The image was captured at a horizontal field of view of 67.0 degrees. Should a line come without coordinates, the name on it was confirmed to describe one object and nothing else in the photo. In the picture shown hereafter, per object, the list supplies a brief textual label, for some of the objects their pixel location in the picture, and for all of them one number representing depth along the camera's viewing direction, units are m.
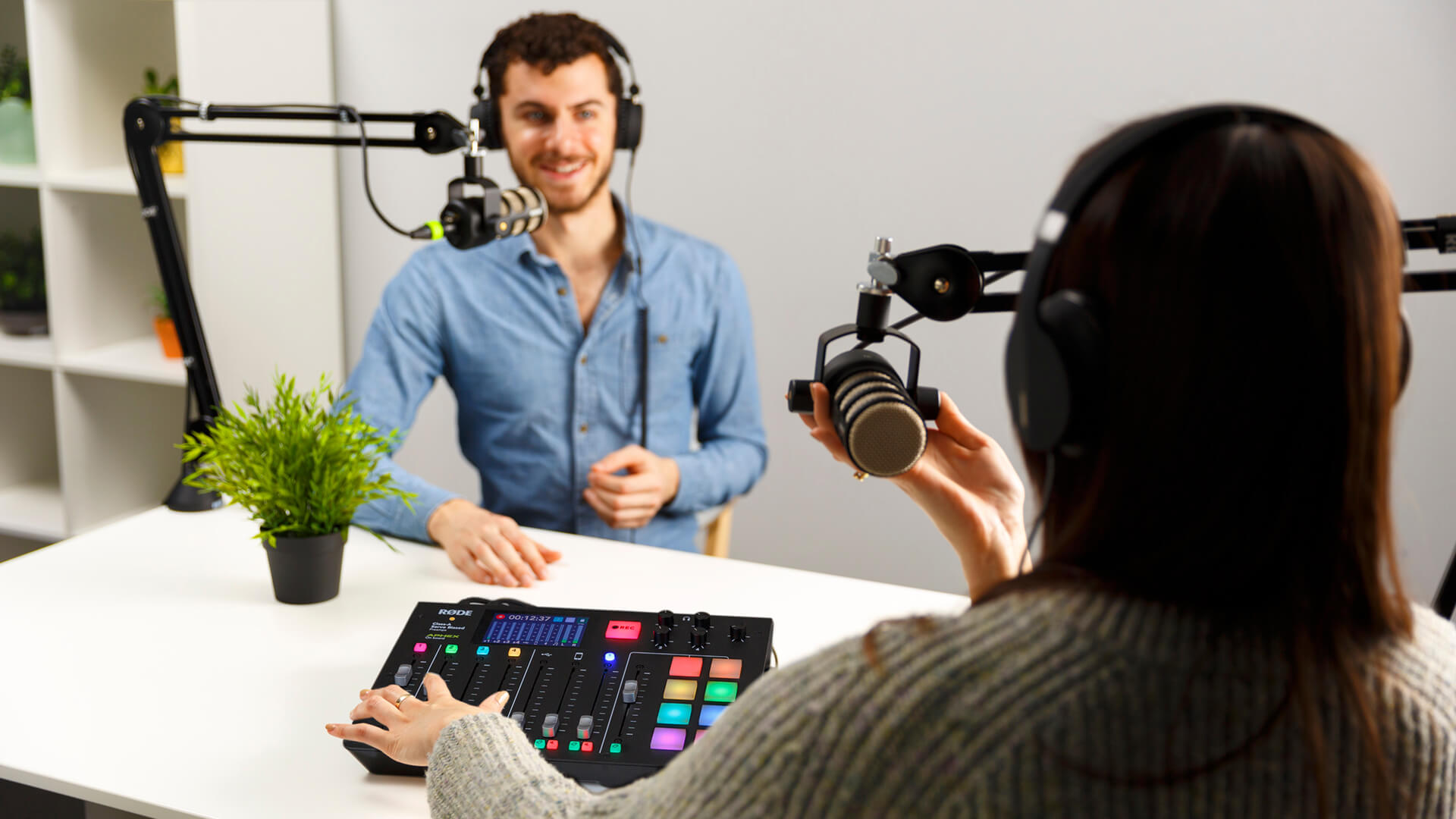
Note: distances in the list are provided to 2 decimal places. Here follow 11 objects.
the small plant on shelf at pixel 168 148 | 2.52
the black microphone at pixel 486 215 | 1.27
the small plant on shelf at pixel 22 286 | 2.70
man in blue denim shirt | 1.96
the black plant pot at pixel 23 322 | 2.70
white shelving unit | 2.45
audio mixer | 0.99
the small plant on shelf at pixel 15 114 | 2.56
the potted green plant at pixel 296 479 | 1.32
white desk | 0.99
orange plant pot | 2.57
